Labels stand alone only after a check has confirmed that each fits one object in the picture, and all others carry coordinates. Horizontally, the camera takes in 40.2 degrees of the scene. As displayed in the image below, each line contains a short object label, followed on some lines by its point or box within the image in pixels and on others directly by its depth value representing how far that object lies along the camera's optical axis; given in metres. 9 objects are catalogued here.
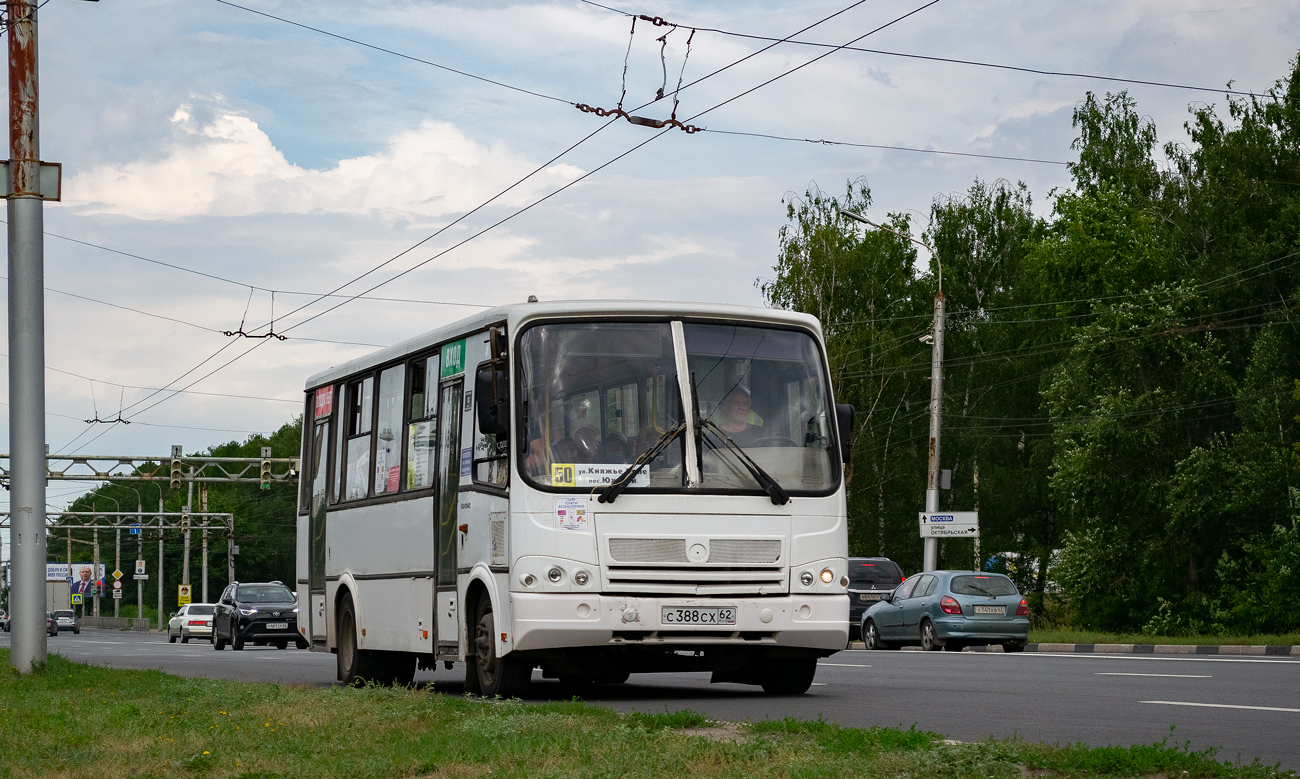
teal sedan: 28.52
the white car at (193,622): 55.56
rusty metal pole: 18.16
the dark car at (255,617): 39.93
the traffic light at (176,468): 56.62
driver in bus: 13.29
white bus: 12.87
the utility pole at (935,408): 37.38
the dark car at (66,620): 90.06
